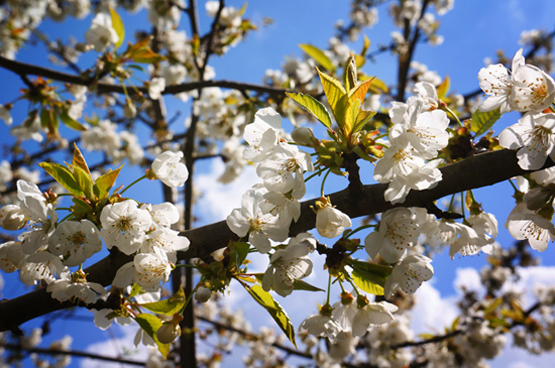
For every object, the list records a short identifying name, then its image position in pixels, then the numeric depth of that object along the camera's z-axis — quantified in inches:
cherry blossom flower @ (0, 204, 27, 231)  17.5
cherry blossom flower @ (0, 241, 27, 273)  17.5
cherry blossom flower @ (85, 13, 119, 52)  30.0
